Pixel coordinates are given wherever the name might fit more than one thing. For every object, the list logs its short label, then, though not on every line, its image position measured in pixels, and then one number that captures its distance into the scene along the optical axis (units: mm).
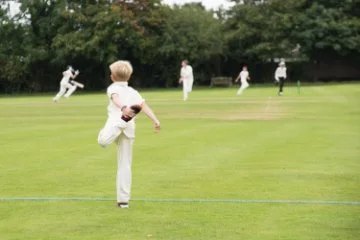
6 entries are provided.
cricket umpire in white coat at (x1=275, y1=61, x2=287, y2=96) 42075
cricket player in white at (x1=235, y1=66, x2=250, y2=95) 45775
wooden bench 64062
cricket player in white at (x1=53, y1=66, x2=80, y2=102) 41484
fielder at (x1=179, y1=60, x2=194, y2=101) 39406
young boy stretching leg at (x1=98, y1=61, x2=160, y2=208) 9156
